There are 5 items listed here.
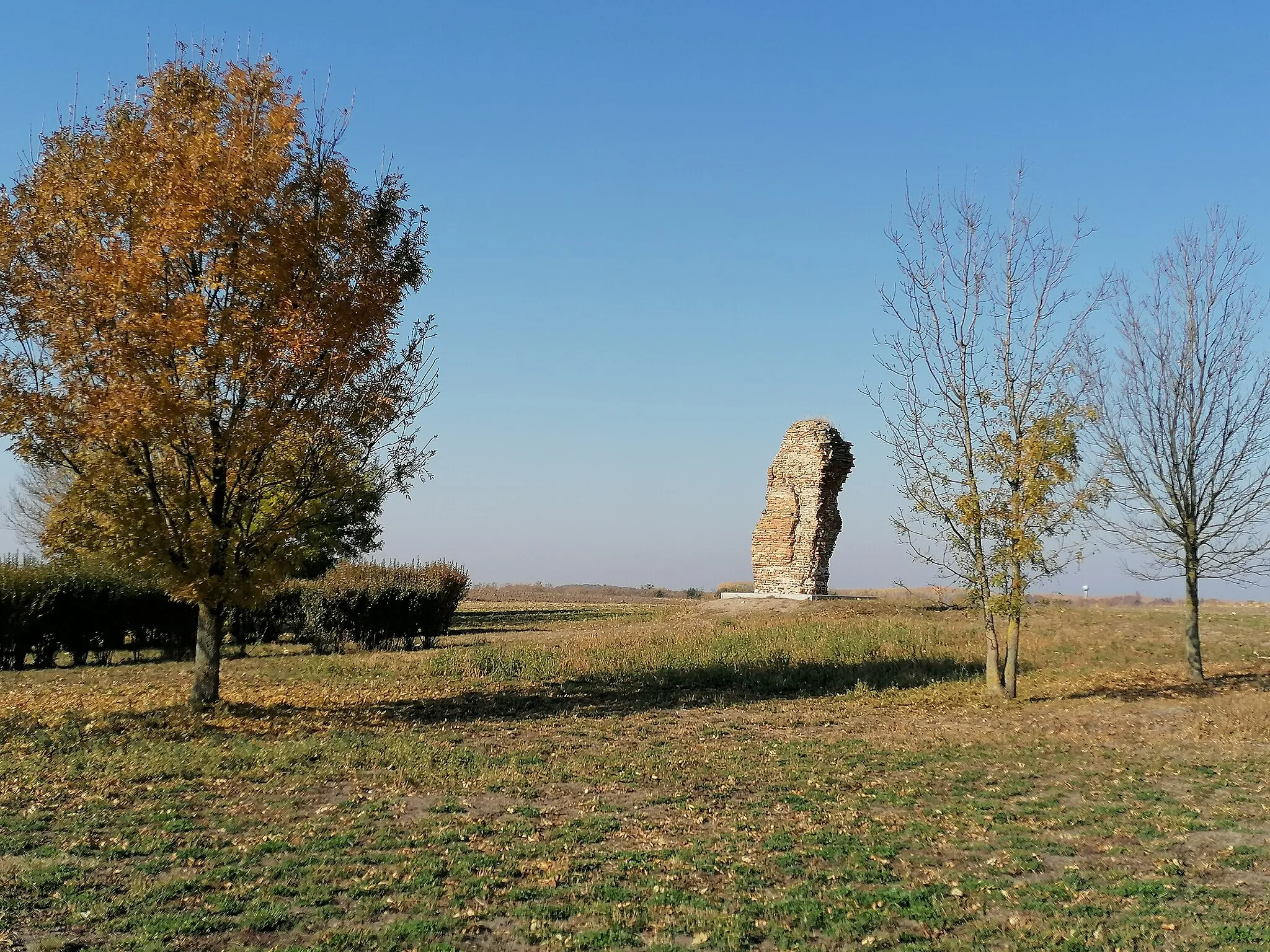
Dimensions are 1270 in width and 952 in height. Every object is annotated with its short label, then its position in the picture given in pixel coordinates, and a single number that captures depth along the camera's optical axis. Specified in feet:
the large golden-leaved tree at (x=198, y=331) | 41.98
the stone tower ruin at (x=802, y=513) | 112.06
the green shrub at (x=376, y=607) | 84.17
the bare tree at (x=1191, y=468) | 61.11
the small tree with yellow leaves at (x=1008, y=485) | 55.06
